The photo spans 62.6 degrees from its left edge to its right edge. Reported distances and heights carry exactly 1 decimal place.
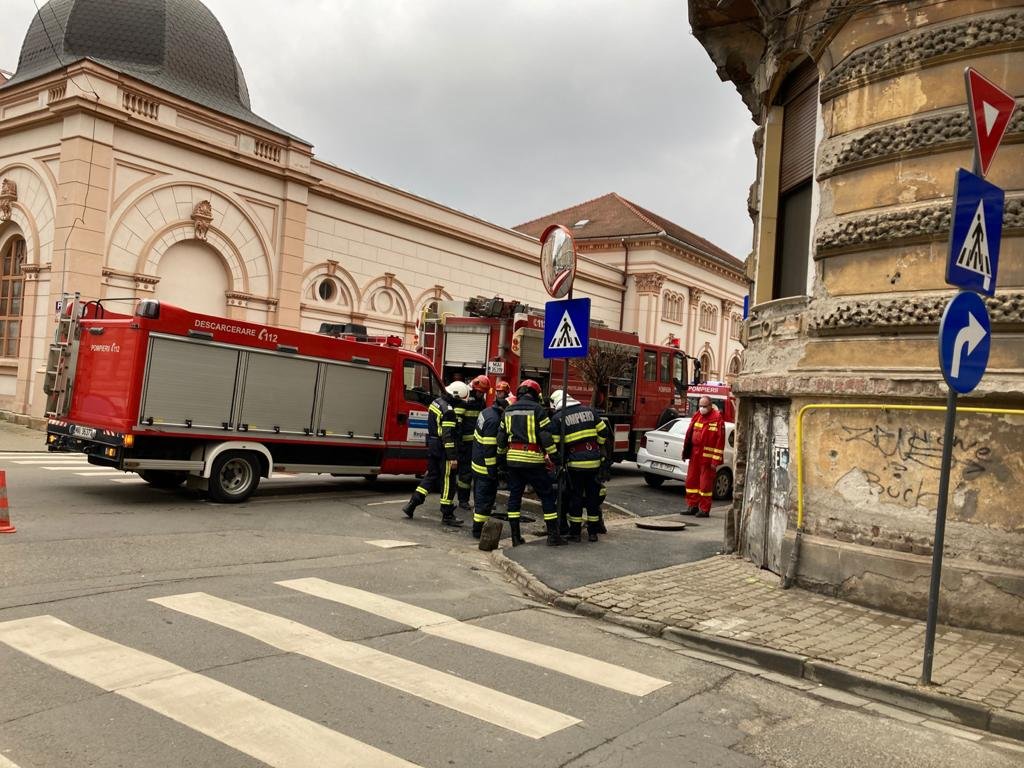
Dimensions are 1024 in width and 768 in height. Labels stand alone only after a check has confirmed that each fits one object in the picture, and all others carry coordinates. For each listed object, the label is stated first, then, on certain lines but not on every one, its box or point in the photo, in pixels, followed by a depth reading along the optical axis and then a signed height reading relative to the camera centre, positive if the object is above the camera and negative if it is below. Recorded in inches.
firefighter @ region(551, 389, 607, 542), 384.5 -13.1
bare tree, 718.5 +54.9
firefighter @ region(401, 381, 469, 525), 441.1 -17.4
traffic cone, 326.0 -52.8
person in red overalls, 504.7 -8.7
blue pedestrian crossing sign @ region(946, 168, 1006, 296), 199.5 +55.8
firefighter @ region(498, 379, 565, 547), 374.0 -13.1
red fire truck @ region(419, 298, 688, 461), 650.8 +53.8
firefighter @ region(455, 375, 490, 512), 457.7 -1.6
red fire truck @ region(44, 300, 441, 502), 421.7 -0.7
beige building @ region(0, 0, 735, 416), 809.5 +215.3
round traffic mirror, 361.1 +72.8
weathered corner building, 258.7 +42.4
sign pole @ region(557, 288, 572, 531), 379.2 -15.0
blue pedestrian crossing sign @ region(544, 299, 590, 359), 365.4 +43.7
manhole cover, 440.8 -46.8
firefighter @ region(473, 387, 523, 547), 391.2 -20.6
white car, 596.7 -14.2
